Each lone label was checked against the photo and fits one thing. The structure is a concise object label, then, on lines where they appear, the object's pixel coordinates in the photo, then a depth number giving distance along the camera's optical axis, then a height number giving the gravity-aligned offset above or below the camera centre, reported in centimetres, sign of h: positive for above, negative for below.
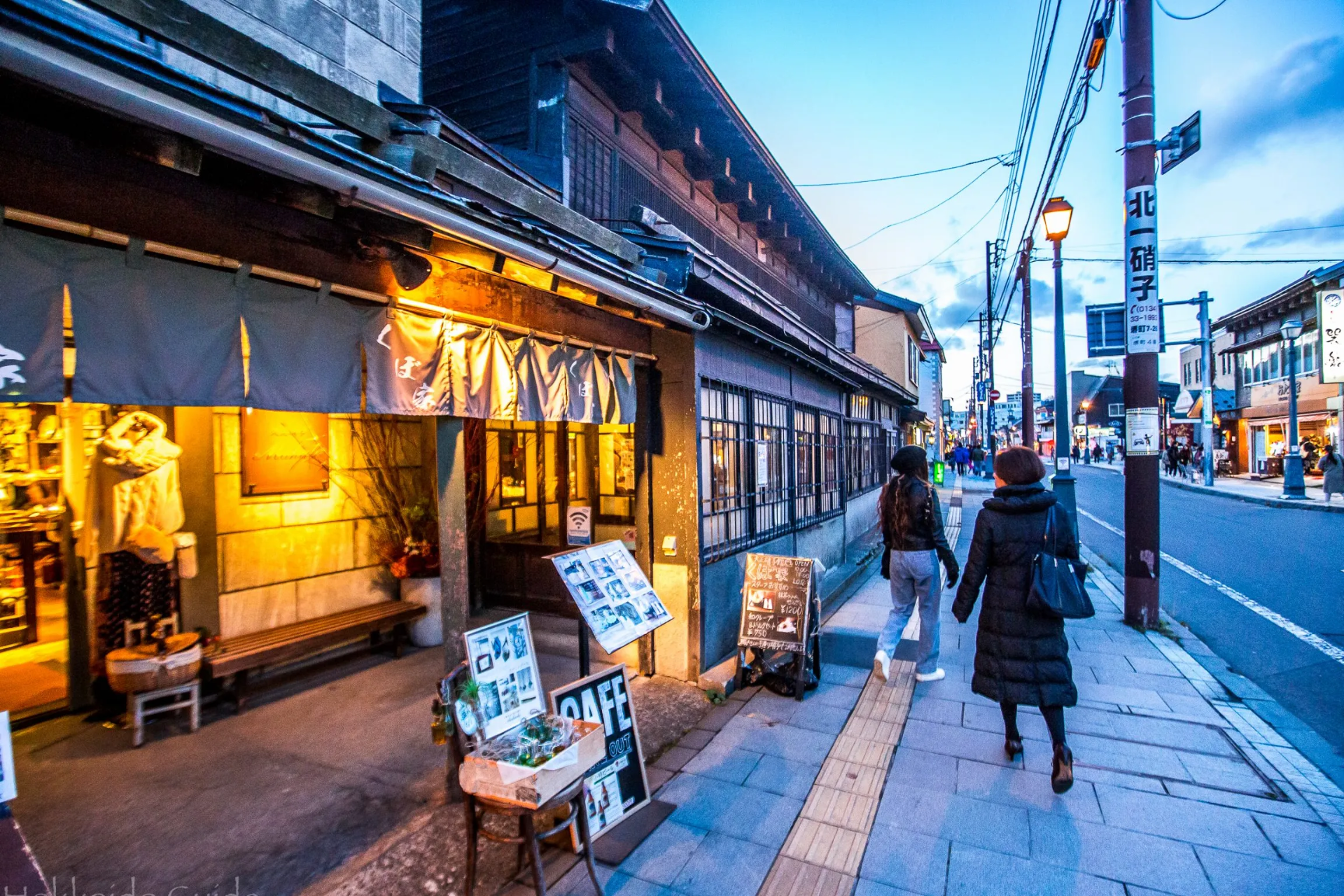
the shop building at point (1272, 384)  2639 +283
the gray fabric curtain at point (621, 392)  583 +59
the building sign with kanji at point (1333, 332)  1900 +345
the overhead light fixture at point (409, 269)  395 +124
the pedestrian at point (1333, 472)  1834 -100
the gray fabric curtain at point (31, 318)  249 +61
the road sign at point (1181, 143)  758 +388
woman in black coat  419 -124
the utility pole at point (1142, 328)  767 +150
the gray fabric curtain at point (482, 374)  427 +59
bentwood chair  289 -191
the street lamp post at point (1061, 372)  1213 +165
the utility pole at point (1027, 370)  1783 +226
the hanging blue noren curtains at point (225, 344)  257 +63
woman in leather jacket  583 -106
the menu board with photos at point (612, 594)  441 -112
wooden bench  546 -185
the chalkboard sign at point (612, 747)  356 -190
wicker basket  499 -177
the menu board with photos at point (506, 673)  364 -141
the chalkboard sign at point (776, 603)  589 -156
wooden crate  278 -157
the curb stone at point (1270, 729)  400 -238
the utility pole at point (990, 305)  2721 +660
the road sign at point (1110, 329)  960 +189
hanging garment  500 -26
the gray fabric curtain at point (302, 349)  328 +62
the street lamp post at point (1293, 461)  1977 -66
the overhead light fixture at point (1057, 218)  1212 +466
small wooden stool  493 -212
